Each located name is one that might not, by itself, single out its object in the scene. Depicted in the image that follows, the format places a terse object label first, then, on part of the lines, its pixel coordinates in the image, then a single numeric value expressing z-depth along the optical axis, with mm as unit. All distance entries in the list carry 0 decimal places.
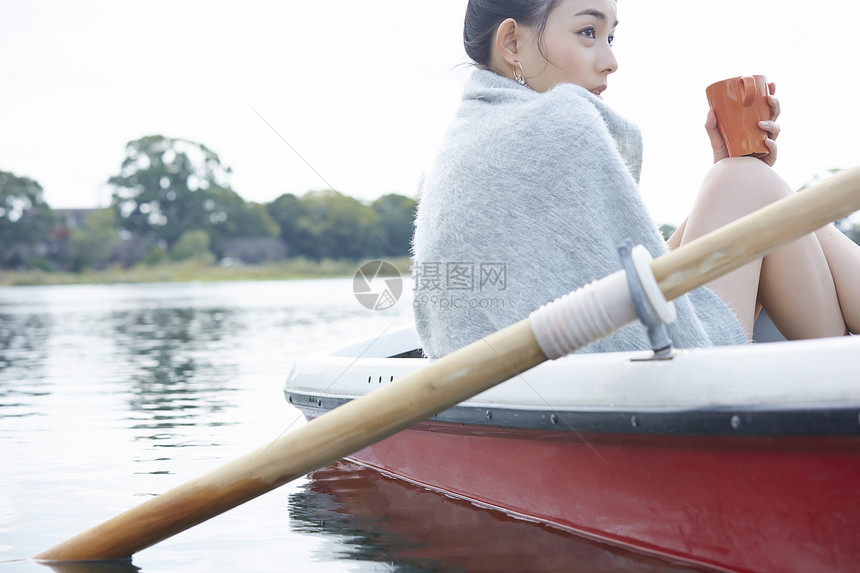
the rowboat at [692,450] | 1704
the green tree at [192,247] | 61859
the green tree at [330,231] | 46812
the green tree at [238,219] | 67625
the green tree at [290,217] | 61681
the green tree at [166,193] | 70875
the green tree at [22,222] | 60594
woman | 2074
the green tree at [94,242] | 60875
